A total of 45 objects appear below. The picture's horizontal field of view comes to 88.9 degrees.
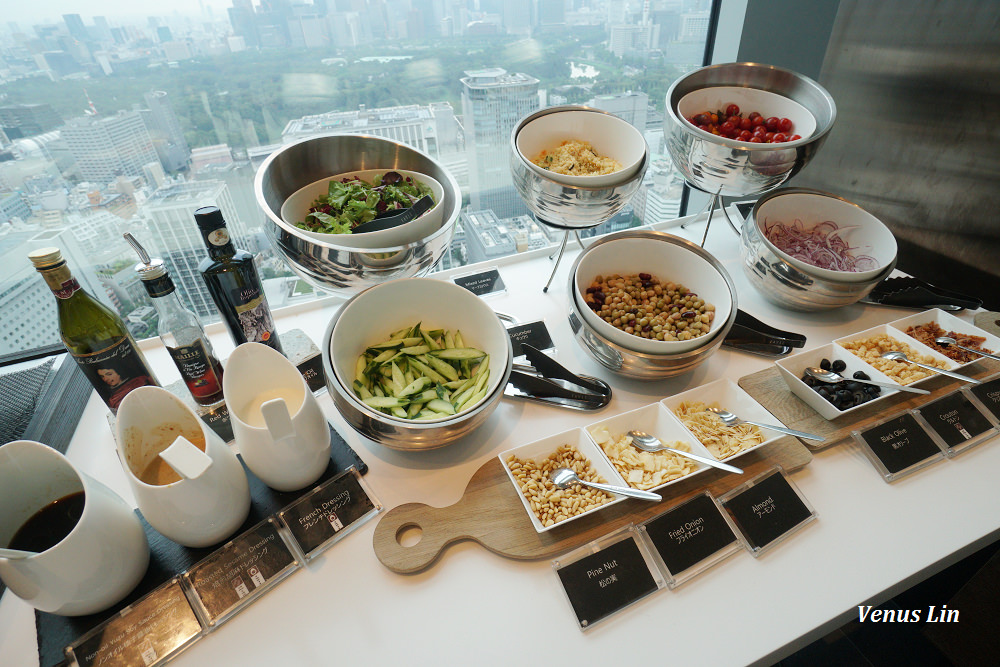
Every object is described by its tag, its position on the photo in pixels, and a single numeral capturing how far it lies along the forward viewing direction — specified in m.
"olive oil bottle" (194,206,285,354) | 0.83
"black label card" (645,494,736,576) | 0.78
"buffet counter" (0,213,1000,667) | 0.70
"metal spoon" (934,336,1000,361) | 1.11
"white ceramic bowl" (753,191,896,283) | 1.23
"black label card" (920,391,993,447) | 0.97
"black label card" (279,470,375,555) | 0.80
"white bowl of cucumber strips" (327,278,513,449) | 0.82
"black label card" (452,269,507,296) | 1.37
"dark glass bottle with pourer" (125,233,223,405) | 0.84
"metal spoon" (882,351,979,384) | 1.06
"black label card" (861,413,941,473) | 0.94
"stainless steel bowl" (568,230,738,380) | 0.96
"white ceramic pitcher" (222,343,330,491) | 0.72
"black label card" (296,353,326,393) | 1.07
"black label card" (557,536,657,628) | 0.73
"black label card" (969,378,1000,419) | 1.02
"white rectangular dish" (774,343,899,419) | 0.98
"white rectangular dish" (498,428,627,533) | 0.83
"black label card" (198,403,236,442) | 0.97
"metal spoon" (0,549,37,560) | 0.55
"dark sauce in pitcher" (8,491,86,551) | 0.66
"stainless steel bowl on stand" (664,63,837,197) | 1.15
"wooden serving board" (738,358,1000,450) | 0.98
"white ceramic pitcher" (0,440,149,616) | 0.59
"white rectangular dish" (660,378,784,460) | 0.93
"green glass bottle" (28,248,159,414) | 0.84
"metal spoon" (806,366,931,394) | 1.02
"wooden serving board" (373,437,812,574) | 0.79
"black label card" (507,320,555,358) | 1.19
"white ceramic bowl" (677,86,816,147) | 1.31
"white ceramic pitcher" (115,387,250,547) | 0.64
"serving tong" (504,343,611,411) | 1.03
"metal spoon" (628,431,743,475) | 0.84
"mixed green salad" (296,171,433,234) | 1.02
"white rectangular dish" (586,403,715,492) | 0.88
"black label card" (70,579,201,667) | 0.65
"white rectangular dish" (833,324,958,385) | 1.05
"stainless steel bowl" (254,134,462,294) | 0.94
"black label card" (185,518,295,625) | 0.72
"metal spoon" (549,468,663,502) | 0.78
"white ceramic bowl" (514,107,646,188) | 1.25
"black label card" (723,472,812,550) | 0.82
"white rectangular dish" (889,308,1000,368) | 1.11
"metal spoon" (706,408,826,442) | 0.87
